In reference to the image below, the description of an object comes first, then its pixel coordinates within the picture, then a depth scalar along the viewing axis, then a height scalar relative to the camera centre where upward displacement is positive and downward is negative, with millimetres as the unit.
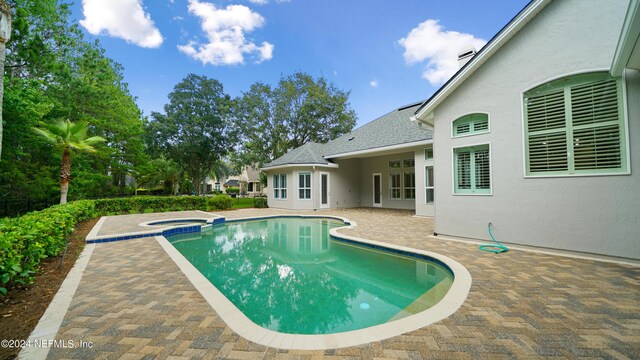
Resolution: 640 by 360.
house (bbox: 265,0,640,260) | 4570 +1068
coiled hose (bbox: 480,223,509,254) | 5496 -1510
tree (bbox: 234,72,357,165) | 25391 +7421
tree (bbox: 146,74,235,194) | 20594 +5346
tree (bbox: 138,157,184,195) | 29450 +1318
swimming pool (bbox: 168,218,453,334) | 3441 -1834
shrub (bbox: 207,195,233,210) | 15742 -1066
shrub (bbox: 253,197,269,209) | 18062 -1301
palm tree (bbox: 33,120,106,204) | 11328 +2360
